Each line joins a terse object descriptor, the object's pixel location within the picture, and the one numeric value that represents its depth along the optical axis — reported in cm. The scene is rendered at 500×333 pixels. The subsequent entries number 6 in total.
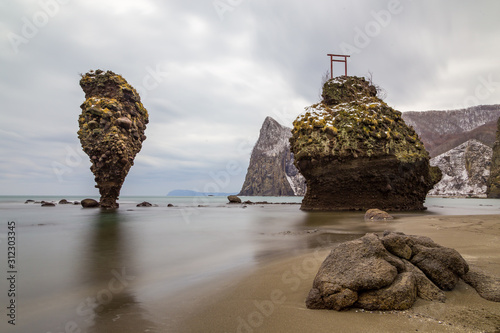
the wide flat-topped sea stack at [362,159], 1848
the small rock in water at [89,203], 2898
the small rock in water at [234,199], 4459
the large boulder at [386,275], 282
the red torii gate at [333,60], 2469
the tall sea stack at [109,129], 2258
